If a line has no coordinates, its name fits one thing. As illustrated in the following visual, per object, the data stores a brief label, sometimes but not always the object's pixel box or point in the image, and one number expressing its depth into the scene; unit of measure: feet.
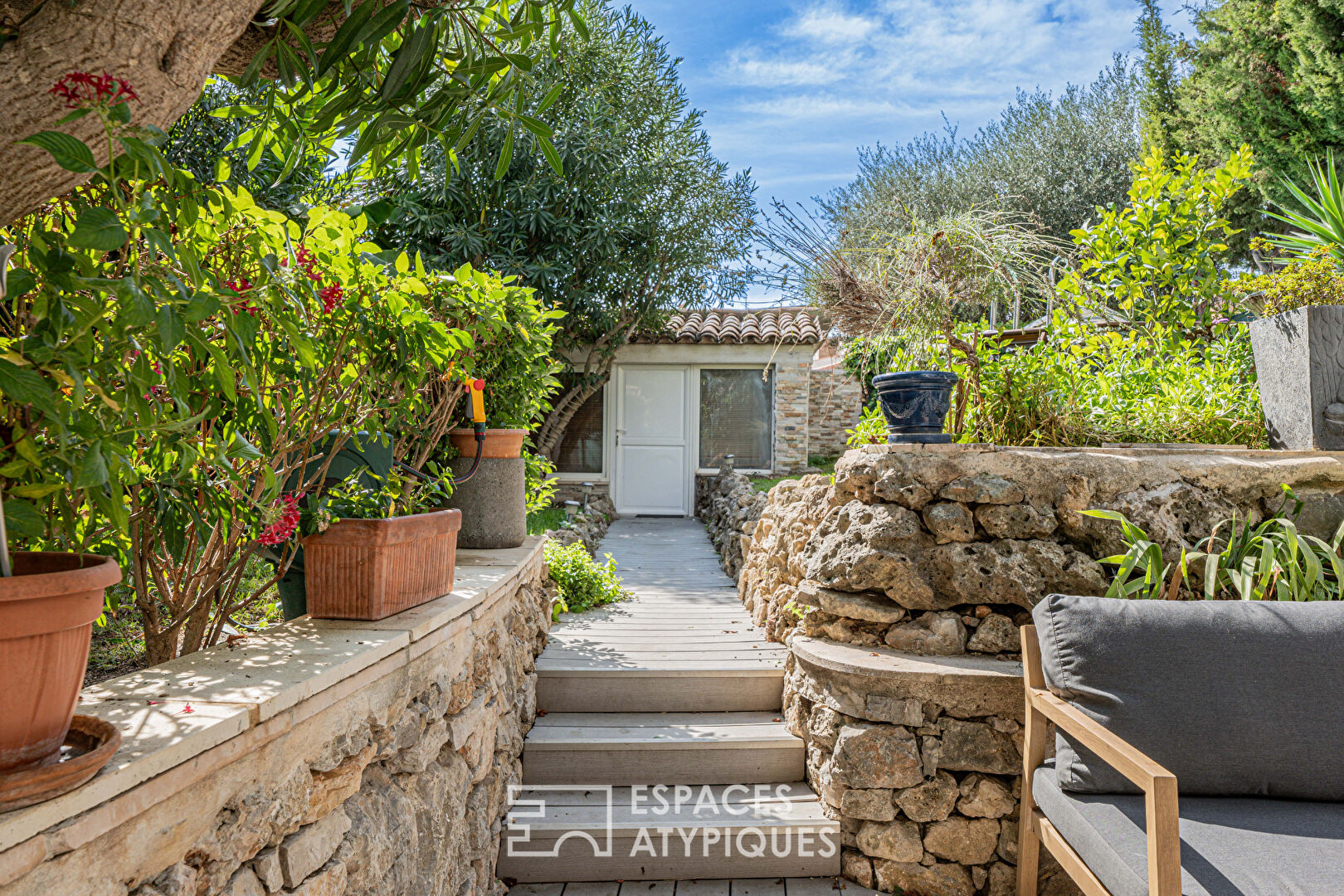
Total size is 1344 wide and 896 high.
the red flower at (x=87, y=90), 2.49
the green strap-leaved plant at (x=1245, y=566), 8.25
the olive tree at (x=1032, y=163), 38.50
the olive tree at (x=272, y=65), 2.71
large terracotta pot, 2.77
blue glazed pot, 10.03
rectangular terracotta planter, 6.24
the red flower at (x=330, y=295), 5.05
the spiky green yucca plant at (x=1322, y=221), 10.79
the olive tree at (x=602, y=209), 22.93
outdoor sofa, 6.20
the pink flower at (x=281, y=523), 5.10
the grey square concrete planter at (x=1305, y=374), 9.66
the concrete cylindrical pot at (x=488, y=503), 11.39
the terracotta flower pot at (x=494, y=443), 11.19
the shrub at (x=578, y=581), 15.25
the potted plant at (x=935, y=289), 10.23
